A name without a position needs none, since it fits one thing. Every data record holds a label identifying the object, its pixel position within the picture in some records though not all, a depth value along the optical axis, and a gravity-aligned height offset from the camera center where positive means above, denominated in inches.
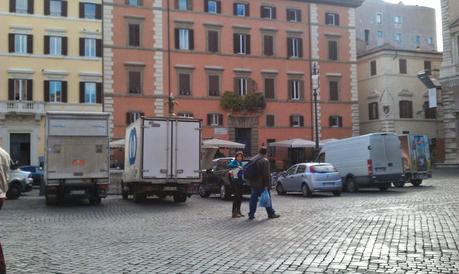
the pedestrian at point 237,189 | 588.0 -17.6
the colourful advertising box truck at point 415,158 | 1114.1 +23.0
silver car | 903.2 -12.9
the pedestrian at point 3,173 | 289.7 +1.2
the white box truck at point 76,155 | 762.2 +26.5
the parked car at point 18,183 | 1001.5 -14.3
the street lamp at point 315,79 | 1277.1 +208.4
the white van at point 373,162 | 995.3 +14.4
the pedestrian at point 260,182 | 560.7 -10.1
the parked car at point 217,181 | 887.7 -14.2
